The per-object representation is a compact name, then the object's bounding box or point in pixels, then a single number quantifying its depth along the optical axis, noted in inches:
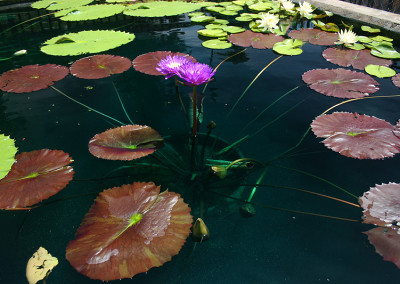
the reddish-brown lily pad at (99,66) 82.8
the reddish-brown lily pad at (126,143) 47.9
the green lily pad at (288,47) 104.5
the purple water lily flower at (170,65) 49.7
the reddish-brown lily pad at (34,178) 44.1
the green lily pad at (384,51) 97.3
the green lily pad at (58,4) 167.3
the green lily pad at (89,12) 142.2
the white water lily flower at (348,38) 99.0
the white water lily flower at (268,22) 116.0
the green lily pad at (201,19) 140.1
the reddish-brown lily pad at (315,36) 115.1
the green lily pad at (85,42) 100.2
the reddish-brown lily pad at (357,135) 53.2
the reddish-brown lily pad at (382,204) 41.4
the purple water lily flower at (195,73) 45.6
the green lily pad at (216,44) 110.2
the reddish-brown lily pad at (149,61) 84.0
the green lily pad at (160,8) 146.2
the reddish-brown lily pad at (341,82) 75.5
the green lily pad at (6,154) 47.6
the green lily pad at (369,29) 119.7
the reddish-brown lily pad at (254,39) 112.3
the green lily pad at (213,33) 121.6
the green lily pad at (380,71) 85.0
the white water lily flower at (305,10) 128.8
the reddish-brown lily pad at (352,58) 93.4
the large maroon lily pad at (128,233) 34.0
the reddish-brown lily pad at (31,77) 79.1
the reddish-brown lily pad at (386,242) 37.3
